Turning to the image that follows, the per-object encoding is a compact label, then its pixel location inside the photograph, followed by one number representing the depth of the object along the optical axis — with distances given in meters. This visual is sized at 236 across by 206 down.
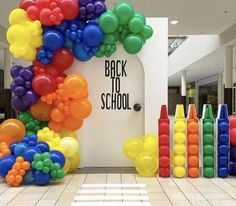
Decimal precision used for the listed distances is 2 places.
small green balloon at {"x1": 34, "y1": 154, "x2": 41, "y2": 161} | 2.87
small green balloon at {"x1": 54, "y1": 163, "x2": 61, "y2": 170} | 2.88
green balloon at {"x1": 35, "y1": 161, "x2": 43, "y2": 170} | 2.84
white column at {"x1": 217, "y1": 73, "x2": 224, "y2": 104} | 13.91
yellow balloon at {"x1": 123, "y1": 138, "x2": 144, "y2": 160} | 3.41
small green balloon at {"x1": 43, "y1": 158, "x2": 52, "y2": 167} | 2.85
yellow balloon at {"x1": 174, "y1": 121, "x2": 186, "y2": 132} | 3.28
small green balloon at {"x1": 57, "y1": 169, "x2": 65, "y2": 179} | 2.91
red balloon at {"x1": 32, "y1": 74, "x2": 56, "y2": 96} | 3.25
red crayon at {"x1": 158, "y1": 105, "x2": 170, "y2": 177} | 3.25
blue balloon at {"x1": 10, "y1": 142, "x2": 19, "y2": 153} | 3.07
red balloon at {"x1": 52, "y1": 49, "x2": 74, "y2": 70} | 3.38
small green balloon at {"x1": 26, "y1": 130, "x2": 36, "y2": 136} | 3.43
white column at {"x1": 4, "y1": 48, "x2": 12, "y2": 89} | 8.48
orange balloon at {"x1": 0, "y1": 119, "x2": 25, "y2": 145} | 3.21
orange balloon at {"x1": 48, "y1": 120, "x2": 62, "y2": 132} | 3.42
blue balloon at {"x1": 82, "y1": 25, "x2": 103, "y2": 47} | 3.29
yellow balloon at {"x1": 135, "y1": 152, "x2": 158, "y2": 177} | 3.24
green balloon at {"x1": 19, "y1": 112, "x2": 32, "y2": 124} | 3.50
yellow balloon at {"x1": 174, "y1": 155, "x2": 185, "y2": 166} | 3.25
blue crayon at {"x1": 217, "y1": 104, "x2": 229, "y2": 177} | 3.20
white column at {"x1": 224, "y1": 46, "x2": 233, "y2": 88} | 8.30
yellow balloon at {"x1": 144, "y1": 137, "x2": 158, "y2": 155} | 3.34
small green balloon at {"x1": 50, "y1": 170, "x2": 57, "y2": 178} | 2.89
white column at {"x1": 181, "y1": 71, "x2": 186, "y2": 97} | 14.28
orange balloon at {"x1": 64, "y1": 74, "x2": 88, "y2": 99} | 3.25
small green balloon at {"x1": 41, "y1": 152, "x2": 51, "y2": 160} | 2.88
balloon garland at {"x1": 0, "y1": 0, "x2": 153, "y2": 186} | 3.25
